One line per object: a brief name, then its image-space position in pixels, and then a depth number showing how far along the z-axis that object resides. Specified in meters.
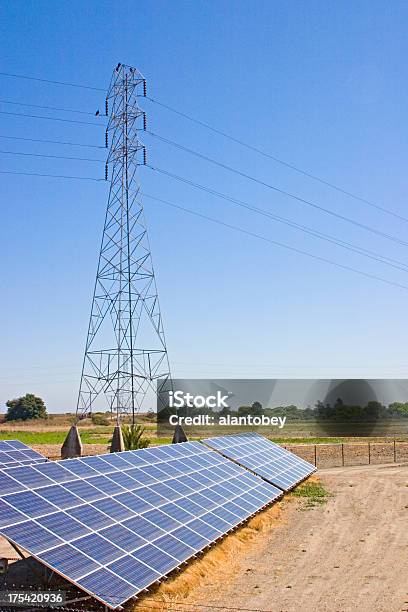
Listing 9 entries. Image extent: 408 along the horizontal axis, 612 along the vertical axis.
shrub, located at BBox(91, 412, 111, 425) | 129.73
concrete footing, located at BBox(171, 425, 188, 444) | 44.66
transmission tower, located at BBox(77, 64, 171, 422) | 43.66
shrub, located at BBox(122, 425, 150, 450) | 43.84
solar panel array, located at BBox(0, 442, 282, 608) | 14.52
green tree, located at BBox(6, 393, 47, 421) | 146.75
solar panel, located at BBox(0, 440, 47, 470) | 25.92
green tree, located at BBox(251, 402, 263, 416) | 108.06
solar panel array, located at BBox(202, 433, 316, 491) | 32.91
